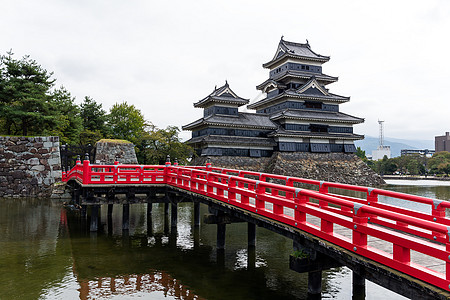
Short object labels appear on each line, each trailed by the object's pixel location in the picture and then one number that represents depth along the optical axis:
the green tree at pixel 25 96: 27.70
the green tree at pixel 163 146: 38.59
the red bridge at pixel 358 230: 4.71
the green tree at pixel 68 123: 37.62
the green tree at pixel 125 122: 48.09
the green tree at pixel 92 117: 46.91
